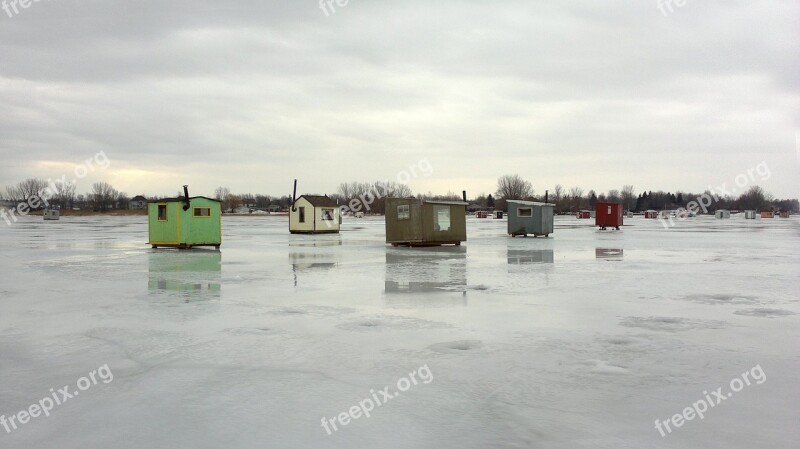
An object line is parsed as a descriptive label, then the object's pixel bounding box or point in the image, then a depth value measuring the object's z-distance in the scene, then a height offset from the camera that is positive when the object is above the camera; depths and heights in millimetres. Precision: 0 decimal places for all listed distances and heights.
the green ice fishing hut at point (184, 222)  28922 -299
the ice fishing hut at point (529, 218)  40969 -416
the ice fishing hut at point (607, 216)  55812 -445
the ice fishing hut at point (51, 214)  94550 +446
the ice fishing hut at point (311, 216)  48094 -138
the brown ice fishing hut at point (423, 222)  30656 -470
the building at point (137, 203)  192000 +4054
